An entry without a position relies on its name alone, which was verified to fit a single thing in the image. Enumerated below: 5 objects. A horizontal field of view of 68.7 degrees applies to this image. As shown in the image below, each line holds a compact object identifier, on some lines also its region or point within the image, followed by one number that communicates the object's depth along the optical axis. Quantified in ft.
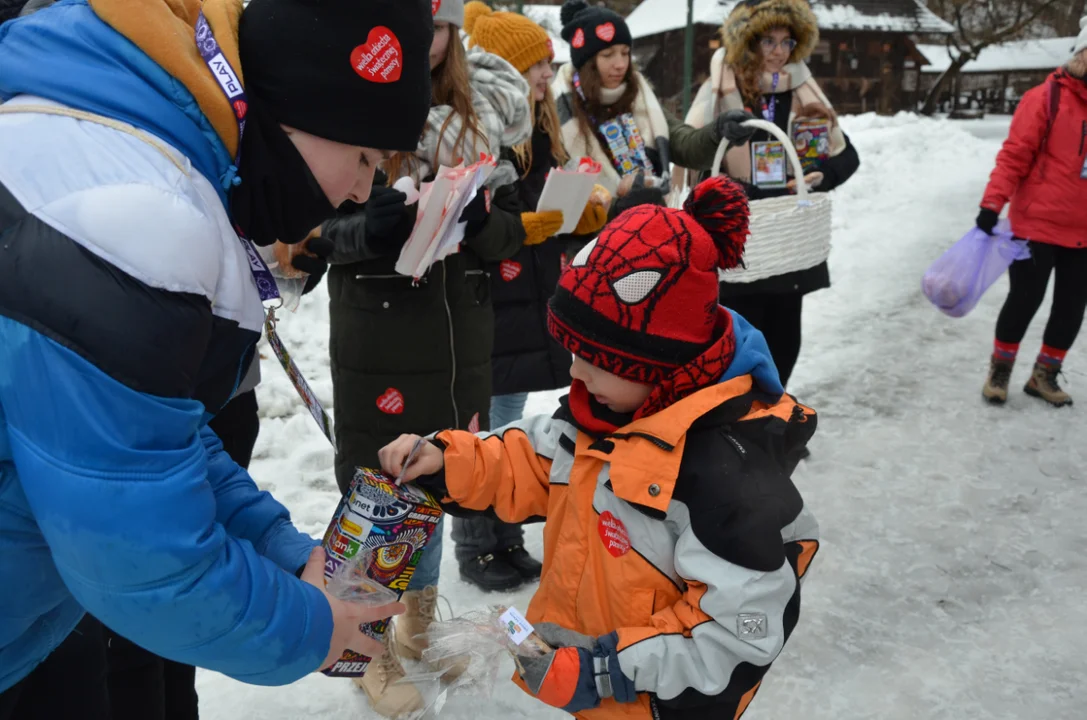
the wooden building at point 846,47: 75.77
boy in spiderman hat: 5.00
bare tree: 88.69
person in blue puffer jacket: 3.00
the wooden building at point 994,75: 104.78
